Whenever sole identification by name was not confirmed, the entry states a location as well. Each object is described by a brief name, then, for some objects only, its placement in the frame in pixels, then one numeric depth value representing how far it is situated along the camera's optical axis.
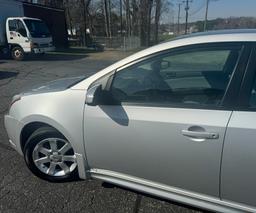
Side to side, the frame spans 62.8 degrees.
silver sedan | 1.55
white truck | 11.97
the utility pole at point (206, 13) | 25.70
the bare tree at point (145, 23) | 23.20
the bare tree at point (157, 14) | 23.47
